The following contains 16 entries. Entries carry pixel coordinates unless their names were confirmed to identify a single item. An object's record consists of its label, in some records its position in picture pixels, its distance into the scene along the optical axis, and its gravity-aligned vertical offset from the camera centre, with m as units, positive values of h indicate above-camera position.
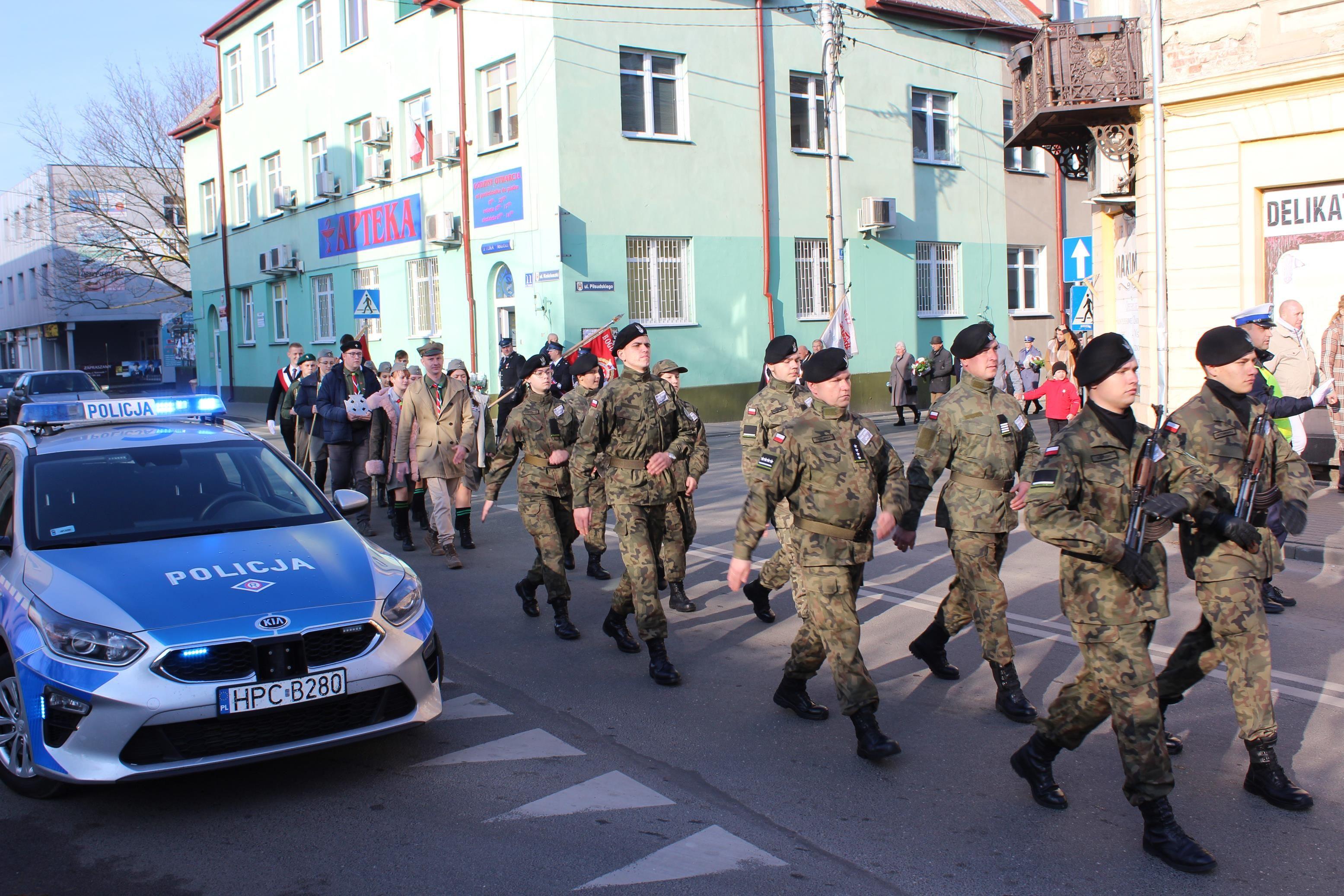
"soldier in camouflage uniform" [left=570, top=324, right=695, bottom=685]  6.56 -0.42
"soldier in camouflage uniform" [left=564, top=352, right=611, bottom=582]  7.77 -0.10
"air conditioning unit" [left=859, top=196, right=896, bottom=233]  25.12 +3.49
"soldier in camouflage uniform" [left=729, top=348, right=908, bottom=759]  5.02 -0.54
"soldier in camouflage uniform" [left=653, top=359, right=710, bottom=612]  6.84 -0.65
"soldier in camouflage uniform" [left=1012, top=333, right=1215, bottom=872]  3.97 -0.67
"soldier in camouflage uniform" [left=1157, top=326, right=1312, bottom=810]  4.38 -0.73
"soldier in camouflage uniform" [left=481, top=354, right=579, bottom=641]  7.46 -0.60
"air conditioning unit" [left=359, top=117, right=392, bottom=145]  26.25 +5.85
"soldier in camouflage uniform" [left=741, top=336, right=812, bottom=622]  7.42 -0.27
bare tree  39.22 +6.60
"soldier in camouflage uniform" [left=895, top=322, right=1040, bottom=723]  5.57 -0.50
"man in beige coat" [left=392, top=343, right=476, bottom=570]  10.05 -0.43
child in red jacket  13.95 -0.32
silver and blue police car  4.28 -0.90
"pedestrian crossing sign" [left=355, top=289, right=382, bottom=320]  20.41 +1.46
